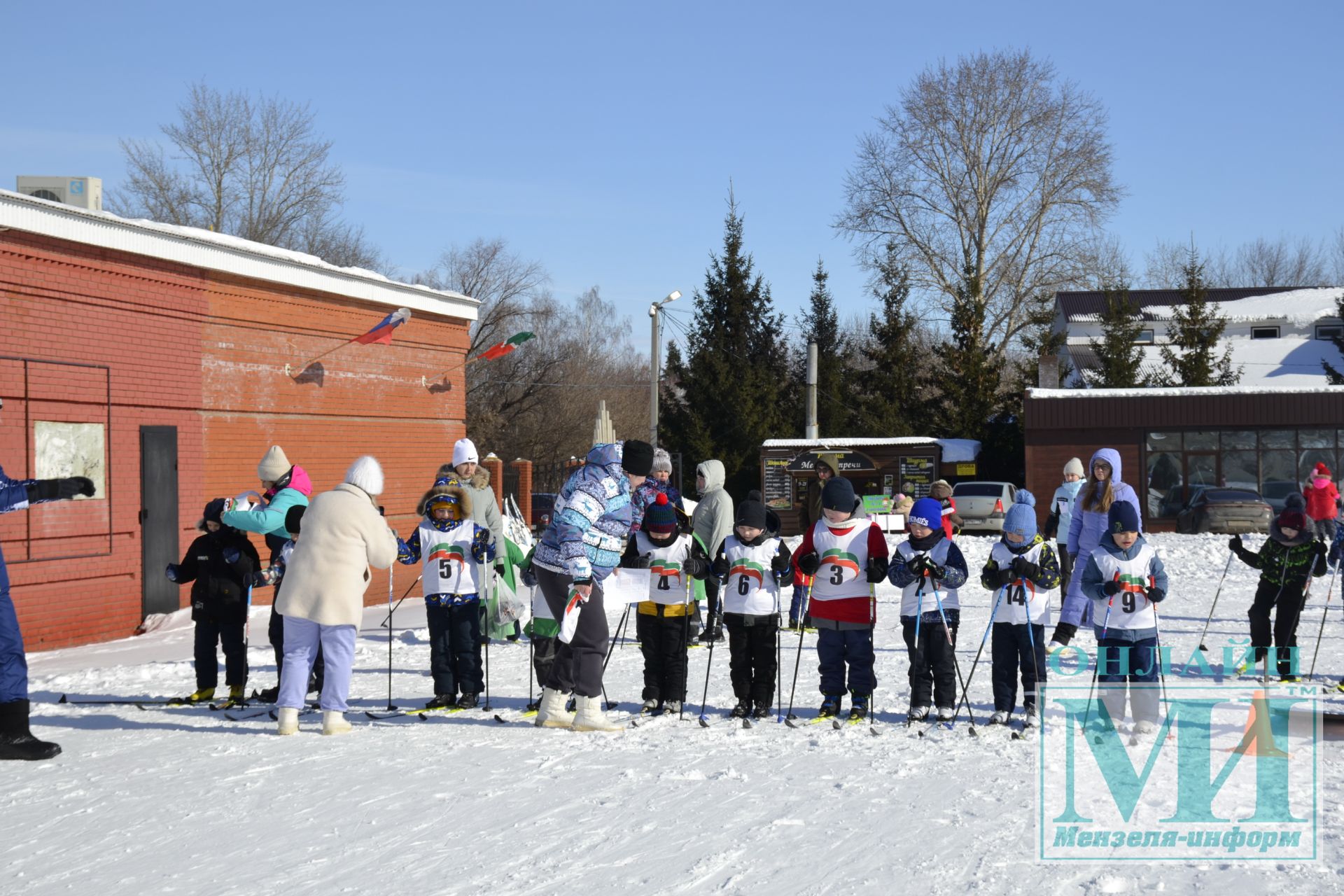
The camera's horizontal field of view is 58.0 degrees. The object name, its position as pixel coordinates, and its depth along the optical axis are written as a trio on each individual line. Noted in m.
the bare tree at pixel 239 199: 42.09
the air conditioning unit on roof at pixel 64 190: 14.41
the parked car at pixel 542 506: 27.58
